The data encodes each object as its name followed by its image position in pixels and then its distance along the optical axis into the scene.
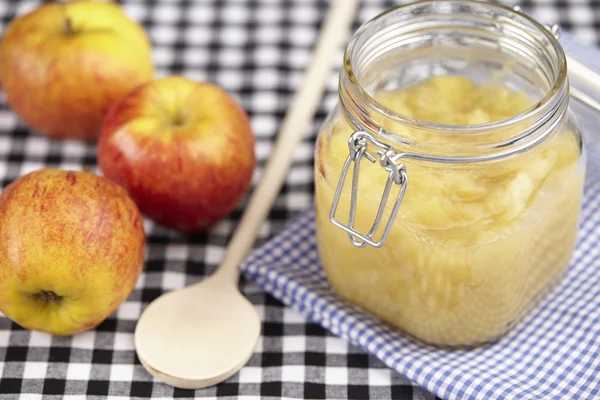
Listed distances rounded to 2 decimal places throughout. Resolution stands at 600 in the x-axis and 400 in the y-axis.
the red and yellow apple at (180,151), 0.76
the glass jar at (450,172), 0.68
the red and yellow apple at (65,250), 0.70
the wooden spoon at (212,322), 0.72
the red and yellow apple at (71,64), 0.81
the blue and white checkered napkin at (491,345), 0.71
